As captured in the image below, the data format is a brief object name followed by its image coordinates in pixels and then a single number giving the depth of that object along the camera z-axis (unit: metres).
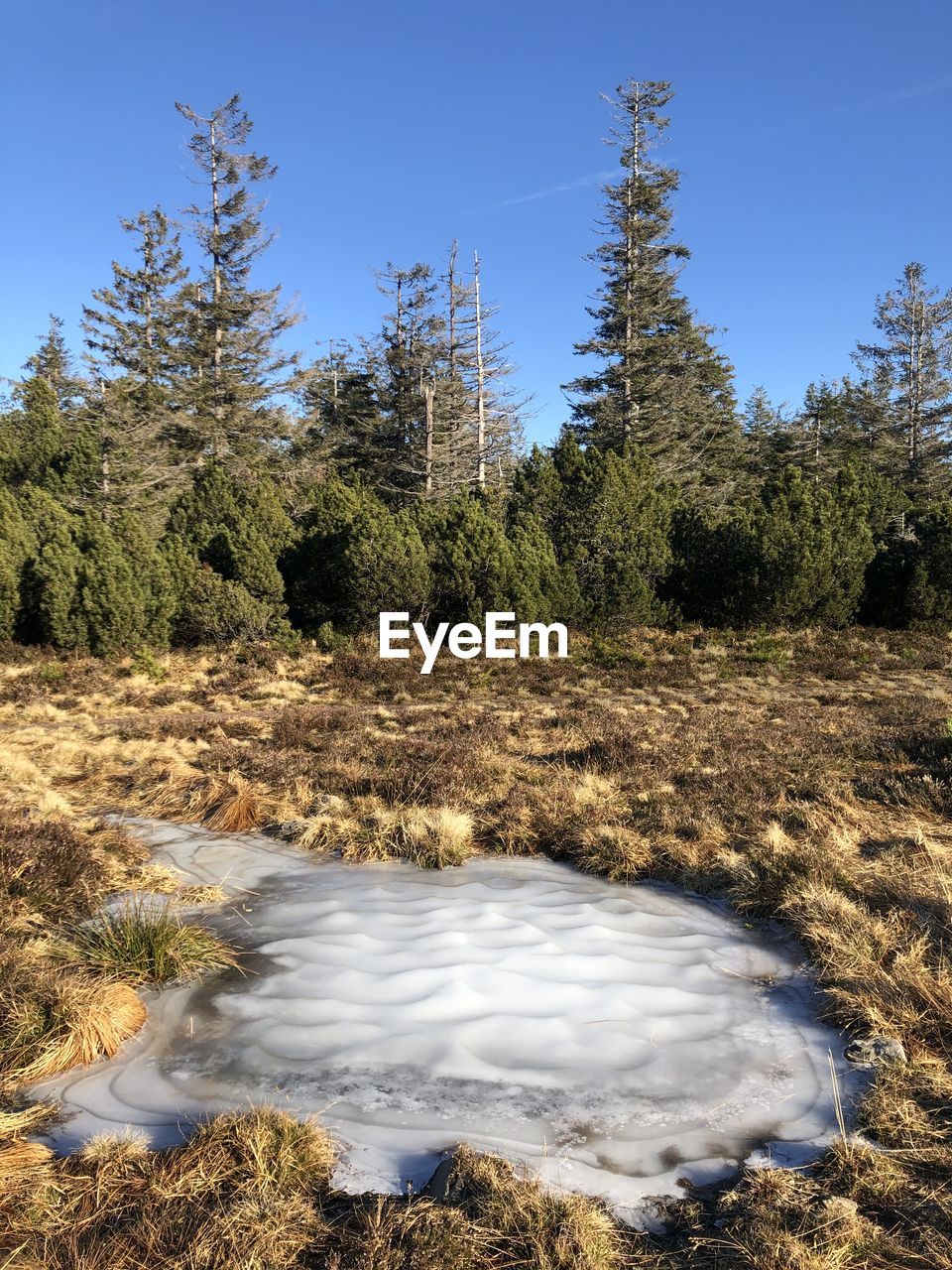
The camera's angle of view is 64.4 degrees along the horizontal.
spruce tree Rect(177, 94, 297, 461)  27.22
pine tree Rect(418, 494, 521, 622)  17.20
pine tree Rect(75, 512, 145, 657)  14.70
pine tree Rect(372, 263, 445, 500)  29.17
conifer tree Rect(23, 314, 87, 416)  39.70
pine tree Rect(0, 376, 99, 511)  20.05
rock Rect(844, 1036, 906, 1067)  3.29
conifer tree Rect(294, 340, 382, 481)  31.30
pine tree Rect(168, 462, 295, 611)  16.62
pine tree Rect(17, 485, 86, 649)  14.55
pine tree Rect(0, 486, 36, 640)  14.52
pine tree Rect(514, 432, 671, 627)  18.61
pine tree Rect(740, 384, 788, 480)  40.50
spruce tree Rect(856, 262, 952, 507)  33.75
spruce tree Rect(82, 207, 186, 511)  20.66
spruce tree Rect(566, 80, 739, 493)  29.62
